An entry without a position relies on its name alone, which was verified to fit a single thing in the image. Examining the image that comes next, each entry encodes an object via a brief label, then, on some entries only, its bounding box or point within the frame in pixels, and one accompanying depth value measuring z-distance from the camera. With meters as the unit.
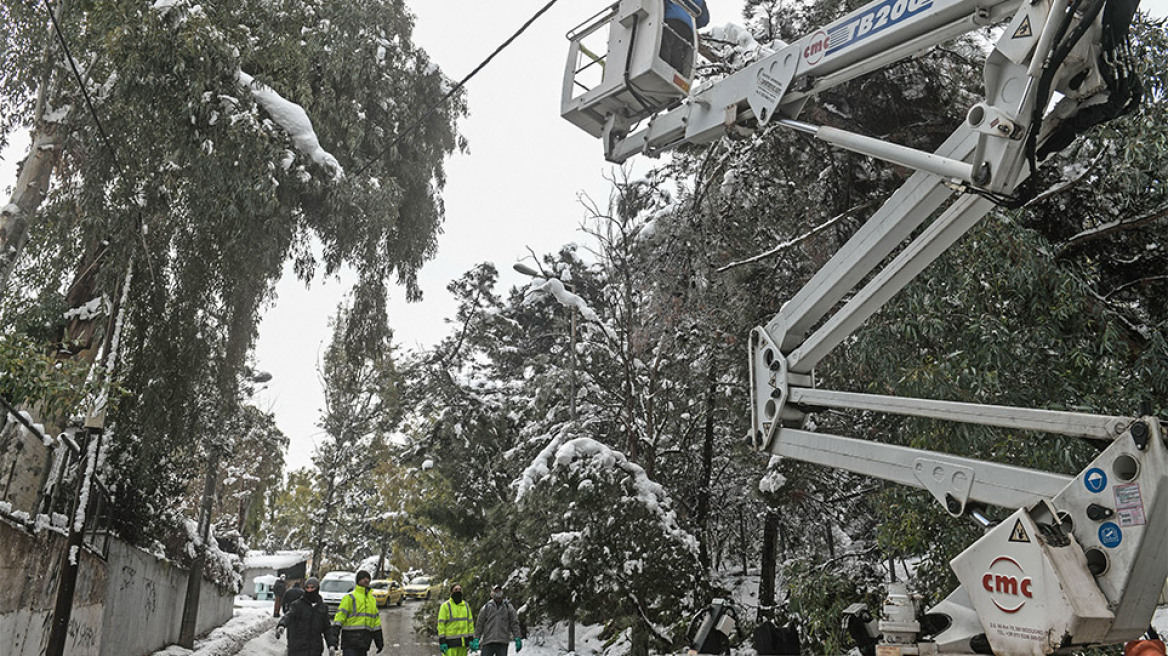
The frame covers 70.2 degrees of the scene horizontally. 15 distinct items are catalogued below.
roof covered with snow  43.28
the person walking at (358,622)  9.66
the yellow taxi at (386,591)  35.76
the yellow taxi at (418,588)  42.40
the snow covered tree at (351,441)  28.83
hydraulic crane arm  3.82
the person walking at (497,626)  10.98
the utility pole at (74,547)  8.47
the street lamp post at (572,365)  14.87
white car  28.48
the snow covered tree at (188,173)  10.86
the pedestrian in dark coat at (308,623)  9.09
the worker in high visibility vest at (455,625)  10.58
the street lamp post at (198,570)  15.61
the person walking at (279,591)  24.04
